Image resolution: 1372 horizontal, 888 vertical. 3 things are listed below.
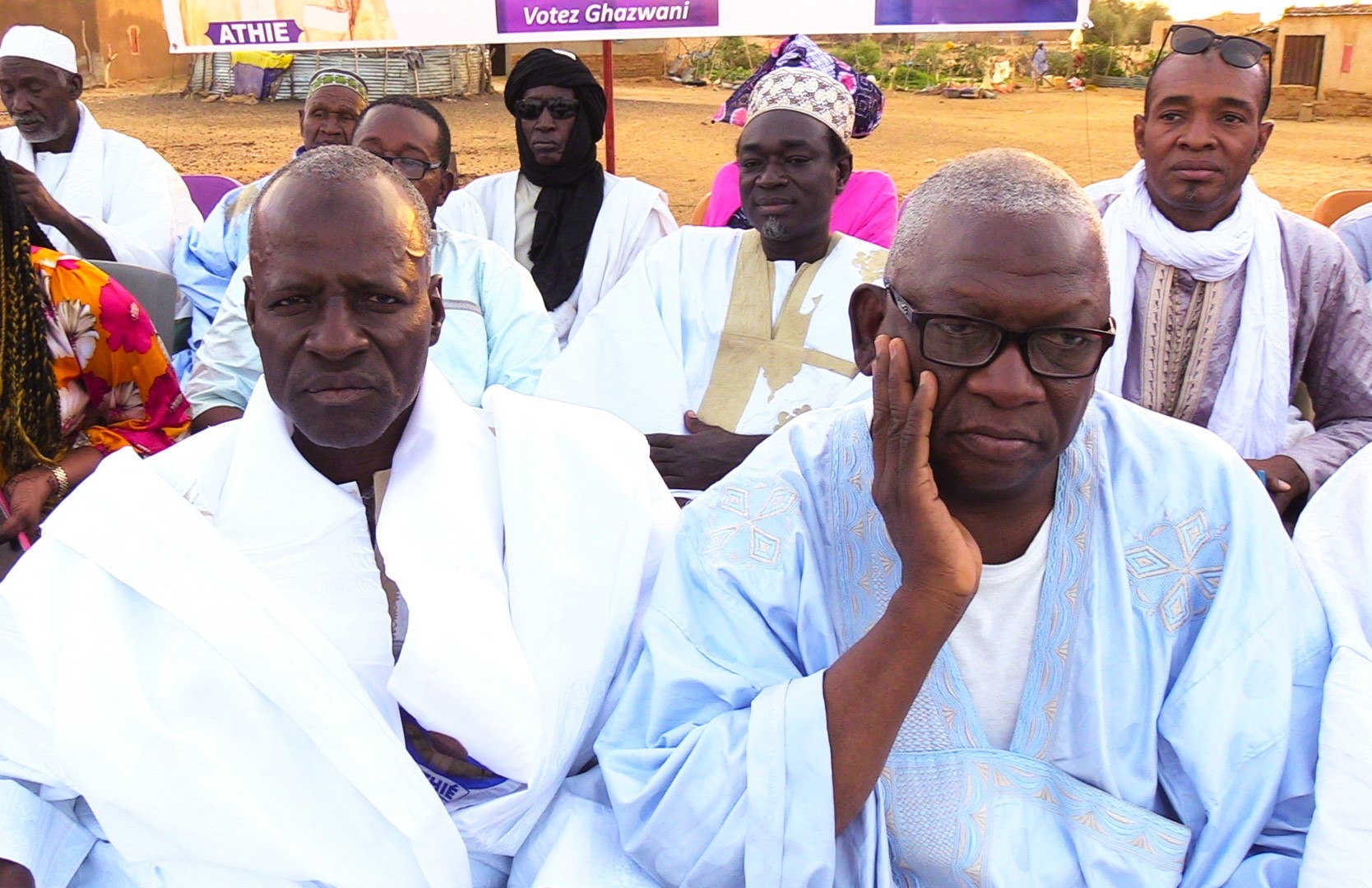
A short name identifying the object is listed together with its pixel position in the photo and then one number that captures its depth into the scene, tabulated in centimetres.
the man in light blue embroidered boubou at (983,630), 166
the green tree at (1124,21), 3138
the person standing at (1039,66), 2494
